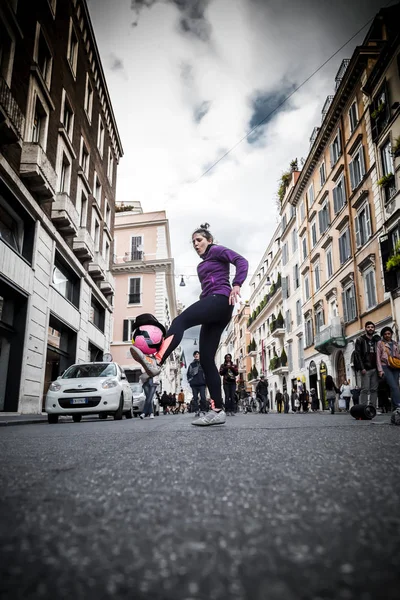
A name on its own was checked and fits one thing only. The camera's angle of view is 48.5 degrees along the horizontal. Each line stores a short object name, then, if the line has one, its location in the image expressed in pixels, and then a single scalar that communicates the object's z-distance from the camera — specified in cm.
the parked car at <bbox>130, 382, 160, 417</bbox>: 1778
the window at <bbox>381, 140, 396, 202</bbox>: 1953
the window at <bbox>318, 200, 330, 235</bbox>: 2835
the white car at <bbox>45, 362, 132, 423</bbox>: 971
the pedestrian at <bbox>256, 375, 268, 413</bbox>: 2381
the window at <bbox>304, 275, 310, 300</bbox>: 3231
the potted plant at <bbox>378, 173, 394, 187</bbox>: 1945
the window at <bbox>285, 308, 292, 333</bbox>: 3794
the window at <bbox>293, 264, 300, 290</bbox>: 3538
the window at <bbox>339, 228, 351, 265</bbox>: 2467
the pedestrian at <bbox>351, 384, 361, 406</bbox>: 1983
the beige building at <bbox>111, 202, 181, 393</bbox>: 3678
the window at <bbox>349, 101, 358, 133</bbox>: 2444
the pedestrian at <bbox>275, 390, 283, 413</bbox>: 3206
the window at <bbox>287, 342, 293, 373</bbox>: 3794
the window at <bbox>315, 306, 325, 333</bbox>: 2912
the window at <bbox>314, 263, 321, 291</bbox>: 2991
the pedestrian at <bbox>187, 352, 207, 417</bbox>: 1382
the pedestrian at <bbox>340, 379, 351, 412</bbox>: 2225
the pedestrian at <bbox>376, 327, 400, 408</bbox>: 775
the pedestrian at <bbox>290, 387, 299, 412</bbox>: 3156
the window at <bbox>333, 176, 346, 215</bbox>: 2558
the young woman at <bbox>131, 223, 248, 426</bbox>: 464
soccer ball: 475
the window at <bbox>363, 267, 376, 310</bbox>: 2125
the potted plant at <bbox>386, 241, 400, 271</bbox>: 1780
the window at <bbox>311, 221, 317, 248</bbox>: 3101
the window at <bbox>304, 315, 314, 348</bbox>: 3136
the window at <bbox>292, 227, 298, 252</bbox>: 3653
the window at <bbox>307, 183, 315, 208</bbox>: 3183
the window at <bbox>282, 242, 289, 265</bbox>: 3947
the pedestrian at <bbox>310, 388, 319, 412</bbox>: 2818
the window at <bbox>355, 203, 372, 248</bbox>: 2202
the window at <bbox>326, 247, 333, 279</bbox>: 2755
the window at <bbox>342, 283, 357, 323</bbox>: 2353
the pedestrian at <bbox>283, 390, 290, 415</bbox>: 3048
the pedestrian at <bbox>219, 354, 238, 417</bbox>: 1319
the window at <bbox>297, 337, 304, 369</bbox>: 3453
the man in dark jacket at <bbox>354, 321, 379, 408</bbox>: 911
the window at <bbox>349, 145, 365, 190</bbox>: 2308
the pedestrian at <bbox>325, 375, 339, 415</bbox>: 2180
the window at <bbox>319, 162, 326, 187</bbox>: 2933
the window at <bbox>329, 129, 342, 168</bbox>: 2664
